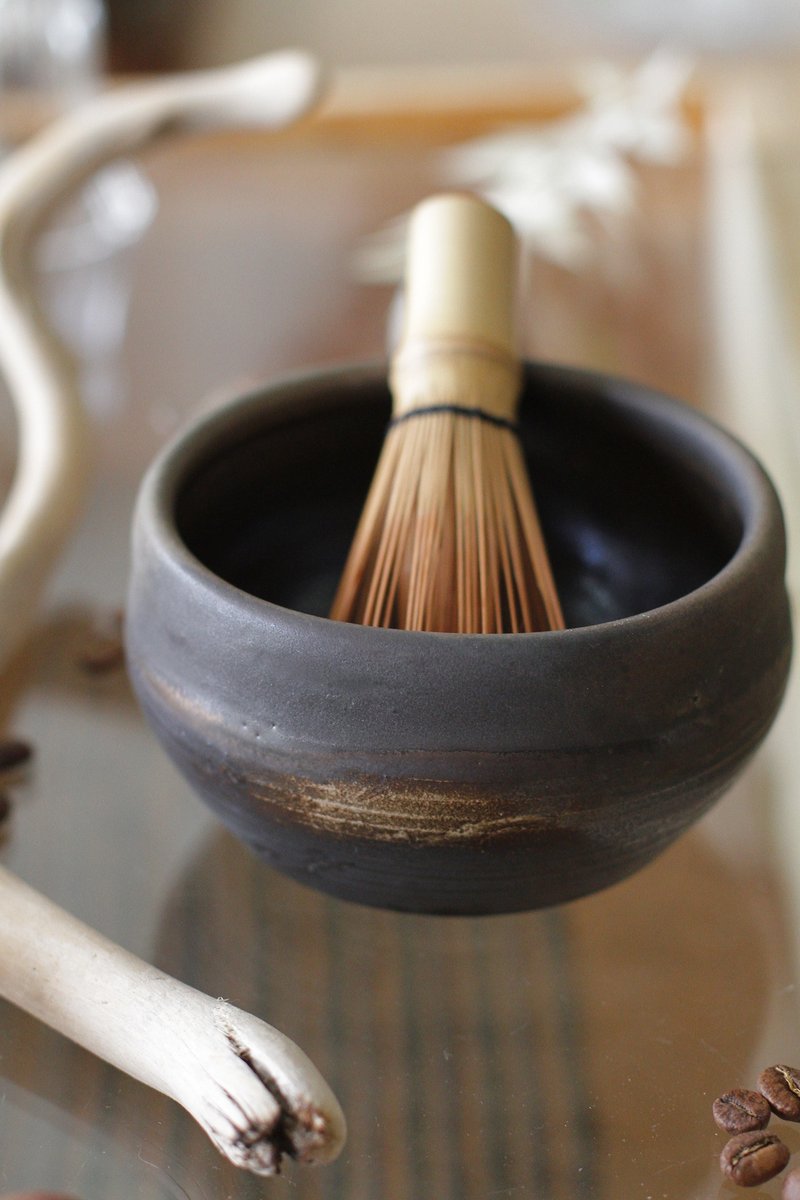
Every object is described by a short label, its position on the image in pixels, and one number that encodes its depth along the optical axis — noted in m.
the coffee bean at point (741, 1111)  0.57
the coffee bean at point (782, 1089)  0.58
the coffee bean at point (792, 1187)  0.56
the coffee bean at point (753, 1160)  0.57
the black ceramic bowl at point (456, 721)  0.55
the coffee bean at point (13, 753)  0.65
